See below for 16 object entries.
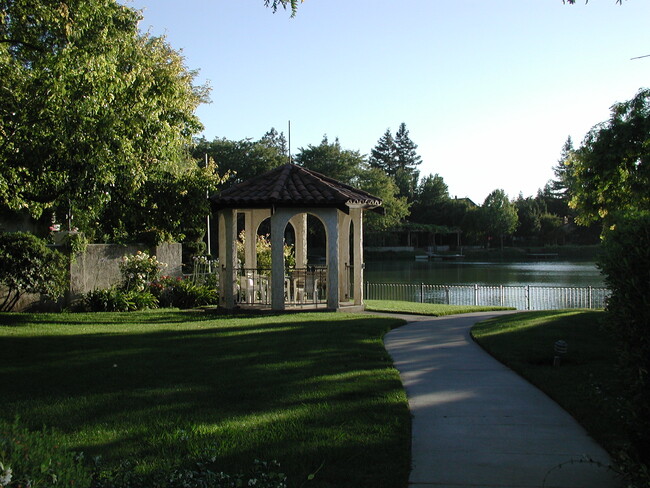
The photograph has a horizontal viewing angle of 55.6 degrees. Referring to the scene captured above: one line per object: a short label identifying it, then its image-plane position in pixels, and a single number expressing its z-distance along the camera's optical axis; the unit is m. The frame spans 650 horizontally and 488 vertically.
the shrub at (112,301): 16.59
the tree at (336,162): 64.81
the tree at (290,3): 7.04
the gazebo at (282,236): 15.70
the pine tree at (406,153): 109.38
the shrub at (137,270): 18.19
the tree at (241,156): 61.62
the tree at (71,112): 10.48
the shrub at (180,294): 18.58
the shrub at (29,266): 14.03
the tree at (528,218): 83.88
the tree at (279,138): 104.61
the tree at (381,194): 64.50
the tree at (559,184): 95.23
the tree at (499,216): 78.66
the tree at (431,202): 87.75
